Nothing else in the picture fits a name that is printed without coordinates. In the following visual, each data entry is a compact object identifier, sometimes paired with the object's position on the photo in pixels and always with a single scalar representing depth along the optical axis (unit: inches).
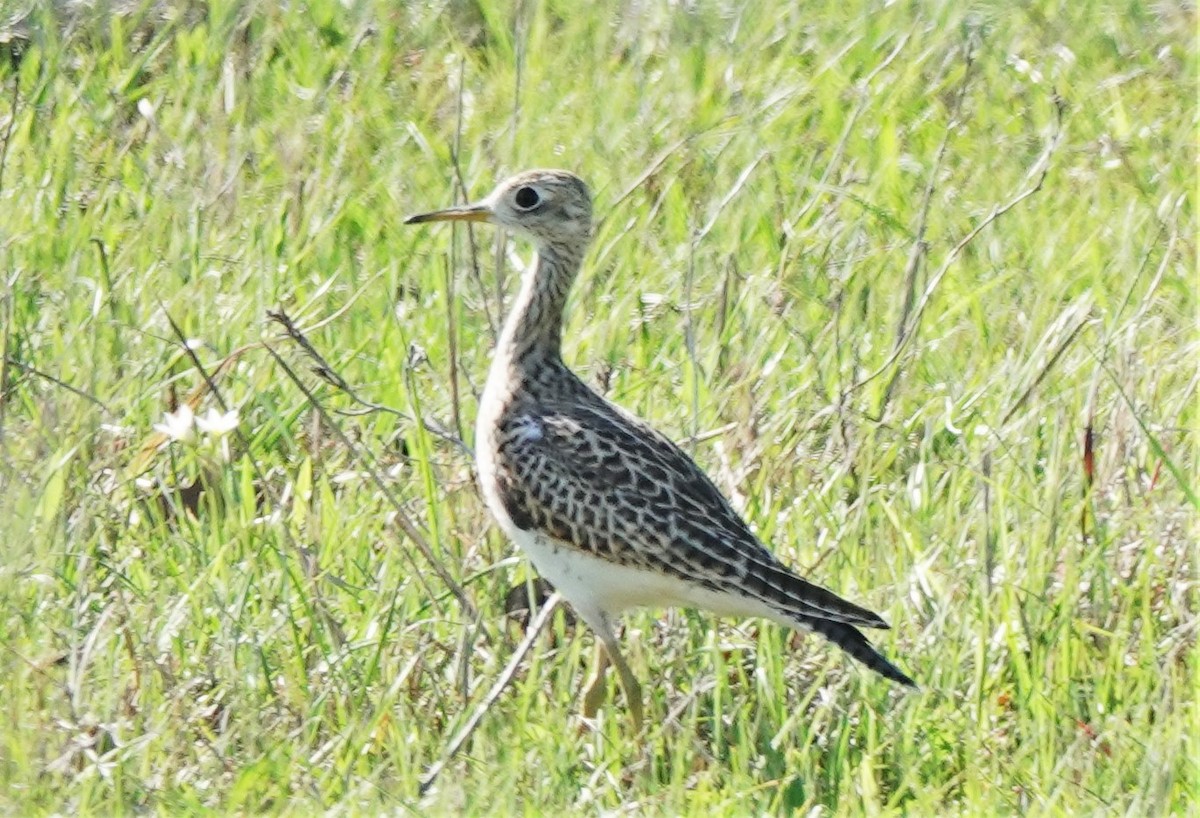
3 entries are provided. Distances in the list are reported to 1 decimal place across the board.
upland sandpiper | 434.0
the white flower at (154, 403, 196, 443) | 424.5
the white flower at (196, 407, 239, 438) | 426.9
